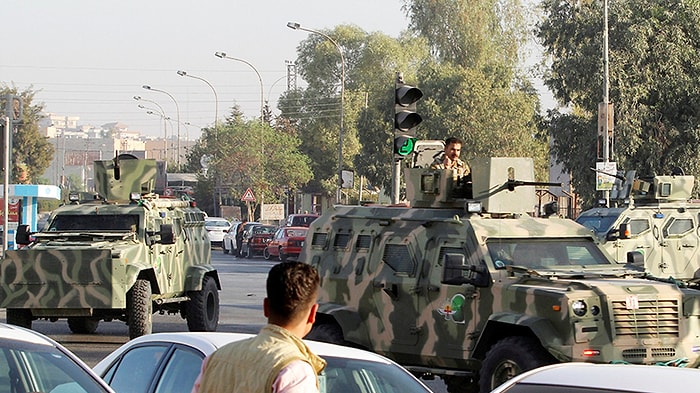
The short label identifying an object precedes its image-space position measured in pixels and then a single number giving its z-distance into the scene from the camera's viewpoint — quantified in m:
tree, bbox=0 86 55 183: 89.50
